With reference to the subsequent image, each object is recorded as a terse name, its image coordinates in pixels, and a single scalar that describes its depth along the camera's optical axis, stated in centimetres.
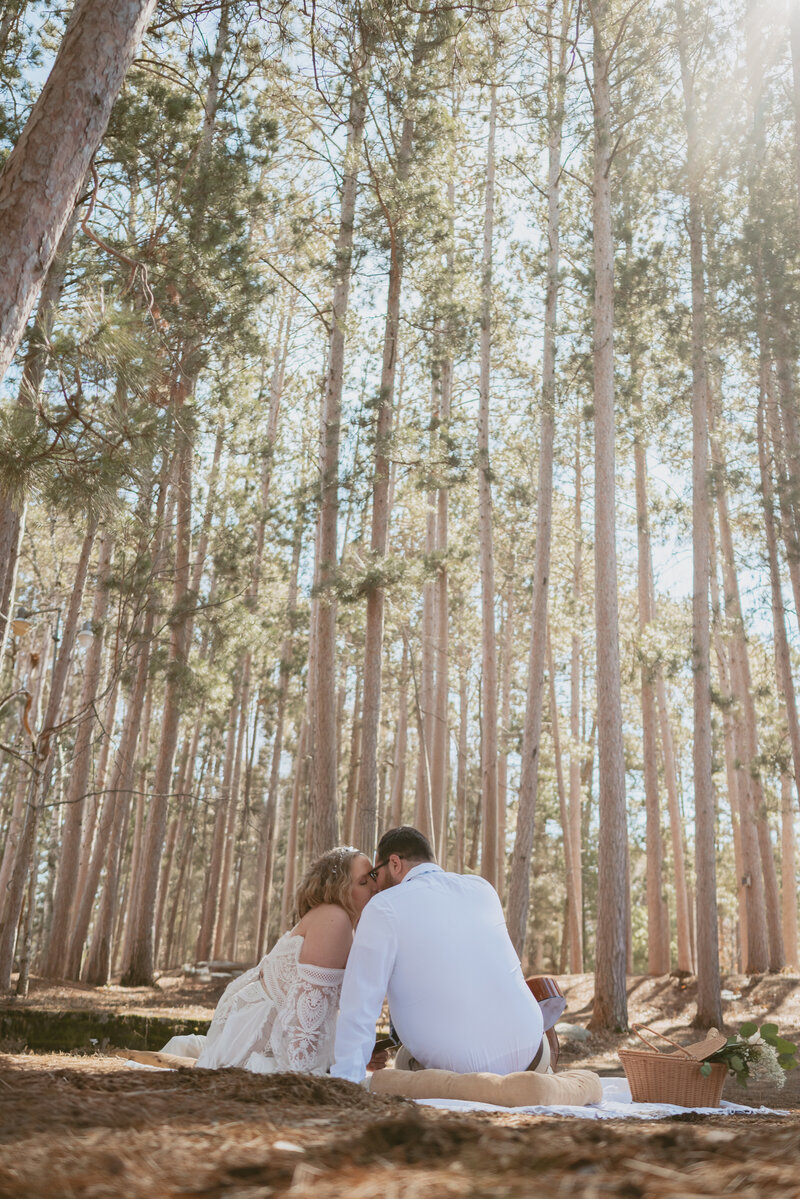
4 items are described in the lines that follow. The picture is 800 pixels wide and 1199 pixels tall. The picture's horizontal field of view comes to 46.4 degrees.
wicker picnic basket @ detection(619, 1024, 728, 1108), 387
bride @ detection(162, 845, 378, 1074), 369
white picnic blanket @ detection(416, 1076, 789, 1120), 264
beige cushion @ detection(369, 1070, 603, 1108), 281
